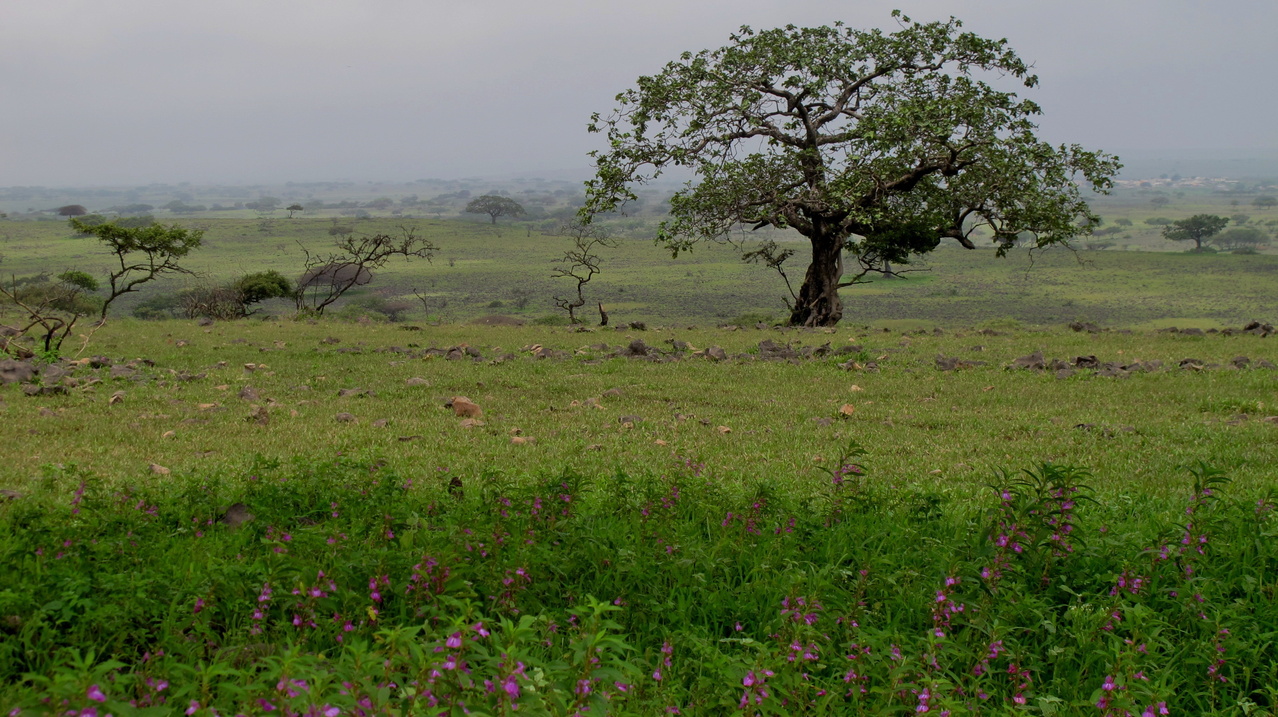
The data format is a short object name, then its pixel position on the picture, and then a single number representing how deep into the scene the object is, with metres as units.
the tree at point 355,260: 36.81
